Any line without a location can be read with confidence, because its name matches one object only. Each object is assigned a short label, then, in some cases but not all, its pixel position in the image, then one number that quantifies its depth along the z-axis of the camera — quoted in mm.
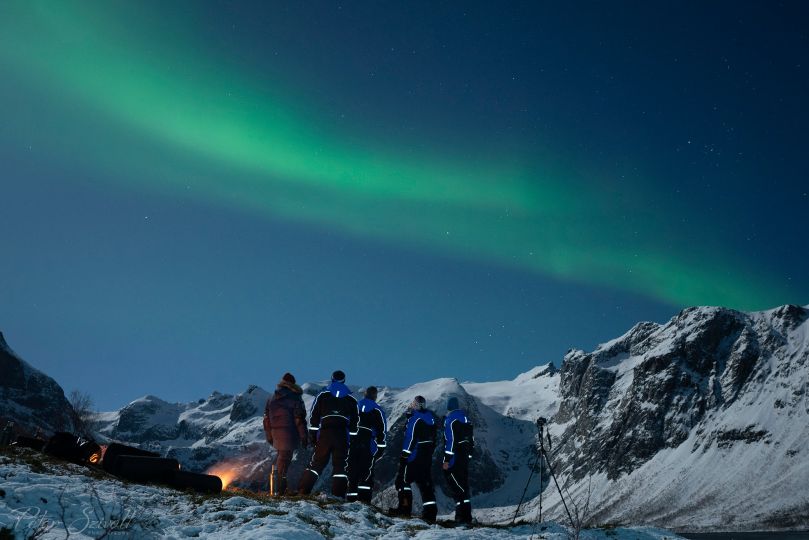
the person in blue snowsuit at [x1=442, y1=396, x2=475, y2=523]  16652
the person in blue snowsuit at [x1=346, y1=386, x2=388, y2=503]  17572
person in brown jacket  19203
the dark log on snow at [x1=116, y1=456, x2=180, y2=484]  15414
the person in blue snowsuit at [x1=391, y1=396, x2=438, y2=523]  16797
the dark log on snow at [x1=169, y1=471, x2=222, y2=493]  15562
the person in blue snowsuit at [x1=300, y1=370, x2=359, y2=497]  17312
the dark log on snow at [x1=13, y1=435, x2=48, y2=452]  17812
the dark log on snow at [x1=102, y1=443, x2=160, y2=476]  15865
